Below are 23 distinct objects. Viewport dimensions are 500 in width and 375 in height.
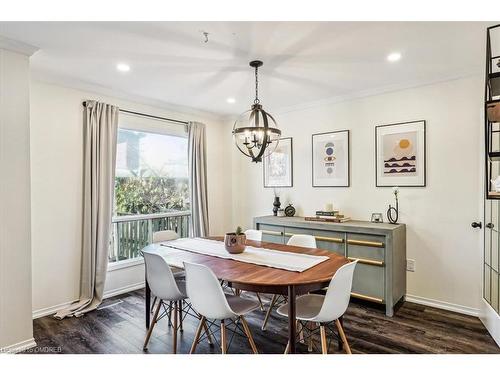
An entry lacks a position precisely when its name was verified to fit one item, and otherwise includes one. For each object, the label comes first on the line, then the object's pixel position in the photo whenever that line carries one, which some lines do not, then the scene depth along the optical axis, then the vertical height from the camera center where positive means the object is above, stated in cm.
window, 389 +4
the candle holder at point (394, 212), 351 -30
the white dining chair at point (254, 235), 345 -57
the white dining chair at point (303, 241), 305 -57
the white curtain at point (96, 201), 335 -17
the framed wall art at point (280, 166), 448 +32
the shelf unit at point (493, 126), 196 +49
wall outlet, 340 -90
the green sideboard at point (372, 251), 309 -71
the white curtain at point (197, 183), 454 +6
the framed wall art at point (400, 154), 336 +39
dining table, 188 -61
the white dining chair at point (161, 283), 227 -76
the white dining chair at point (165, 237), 318 -58
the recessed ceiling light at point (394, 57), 264 +119
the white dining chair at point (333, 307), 189 -79
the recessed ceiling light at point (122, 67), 290 +119
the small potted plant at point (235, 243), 262 -50
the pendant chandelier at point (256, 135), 260 +47
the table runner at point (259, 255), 226 -59
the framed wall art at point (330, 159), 393 +39
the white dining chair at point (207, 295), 195 -74
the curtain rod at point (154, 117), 381 +99
